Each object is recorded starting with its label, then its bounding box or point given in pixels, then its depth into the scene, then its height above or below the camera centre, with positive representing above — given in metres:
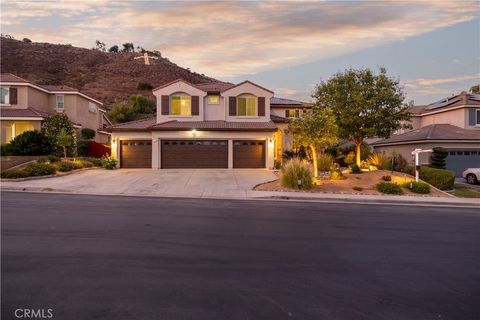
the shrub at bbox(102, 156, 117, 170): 32.62 -0.34
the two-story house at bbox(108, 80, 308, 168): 33.59 +2.22
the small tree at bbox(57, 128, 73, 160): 31.12 +1.43
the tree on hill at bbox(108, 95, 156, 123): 55.58 +6.94
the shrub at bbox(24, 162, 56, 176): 25.92 -0.66
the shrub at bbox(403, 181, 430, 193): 22.09 -1.51
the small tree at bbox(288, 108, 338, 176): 25.06 +1.82
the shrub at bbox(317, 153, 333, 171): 28.23 -0.29
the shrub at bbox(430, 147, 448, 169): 29.70 +0.14
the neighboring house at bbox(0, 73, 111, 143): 36.03 +5.20
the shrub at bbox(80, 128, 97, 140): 41.28 +2.58
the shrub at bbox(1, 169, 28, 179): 24.58 -0.92
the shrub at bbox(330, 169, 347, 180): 24.54 -0.98
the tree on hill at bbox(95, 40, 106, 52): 120.25 +33.39
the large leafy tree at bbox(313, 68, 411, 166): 29.30 +3.94
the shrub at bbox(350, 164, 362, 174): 26.34 -0.65
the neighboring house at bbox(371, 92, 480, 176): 33.56 +2.23
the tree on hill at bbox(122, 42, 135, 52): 121.44 +33.19
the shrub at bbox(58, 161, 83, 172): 28.66 -0.51
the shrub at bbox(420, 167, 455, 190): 24.22 -1.16
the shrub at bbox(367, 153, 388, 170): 29.19 -0.15
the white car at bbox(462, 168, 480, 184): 28.30 -1.12
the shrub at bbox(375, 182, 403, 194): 21.70 -1.54
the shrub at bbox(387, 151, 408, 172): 28.25 -0.35
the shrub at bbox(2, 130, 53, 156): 30.47 +1.02
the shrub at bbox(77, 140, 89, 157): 36.97 +1.01
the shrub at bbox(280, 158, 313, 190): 22.08 -0.98
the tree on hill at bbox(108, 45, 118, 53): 120.60 +32.30
